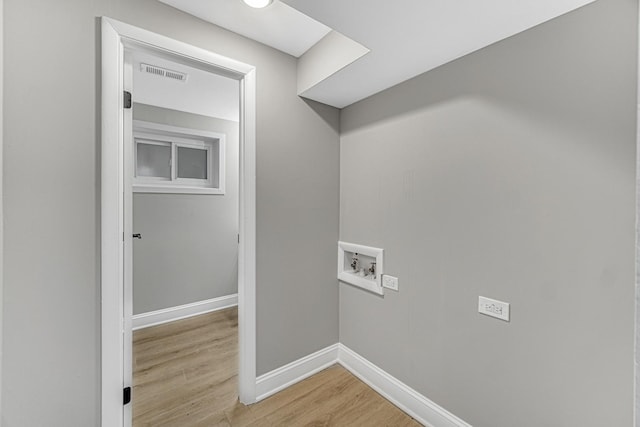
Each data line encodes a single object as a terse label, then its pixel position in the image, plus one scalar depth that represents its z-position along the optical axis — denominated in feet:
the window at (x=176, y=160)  9.89
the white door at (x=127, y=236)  4.44
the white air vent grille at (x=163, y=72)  6.93
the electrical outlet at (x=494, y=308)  4.18
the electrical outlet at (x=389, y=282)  5.91
